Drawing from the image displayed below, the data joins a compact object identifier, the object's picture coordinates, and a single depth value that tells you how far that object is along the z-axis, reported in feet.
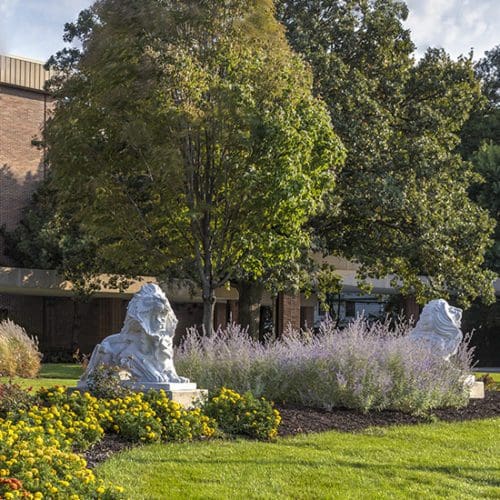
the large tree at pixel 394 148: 85.10
